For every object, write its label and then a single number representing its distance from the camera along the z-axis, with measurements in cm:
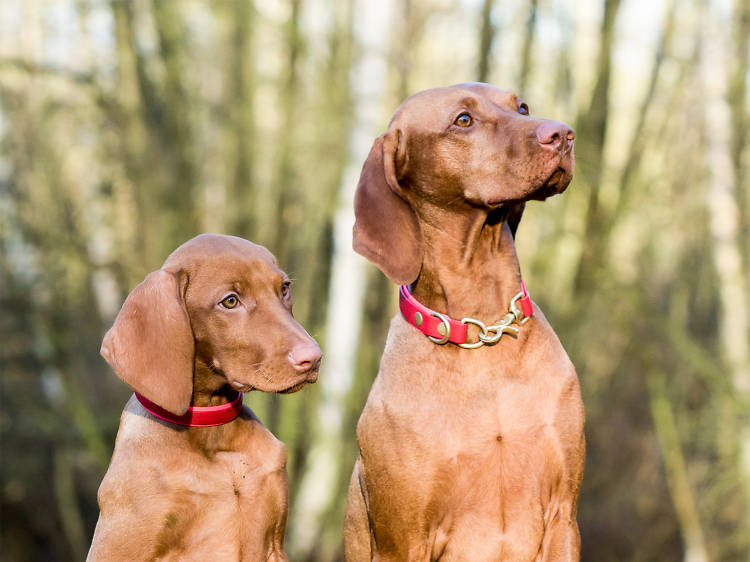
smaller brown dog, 402
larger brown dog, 425
